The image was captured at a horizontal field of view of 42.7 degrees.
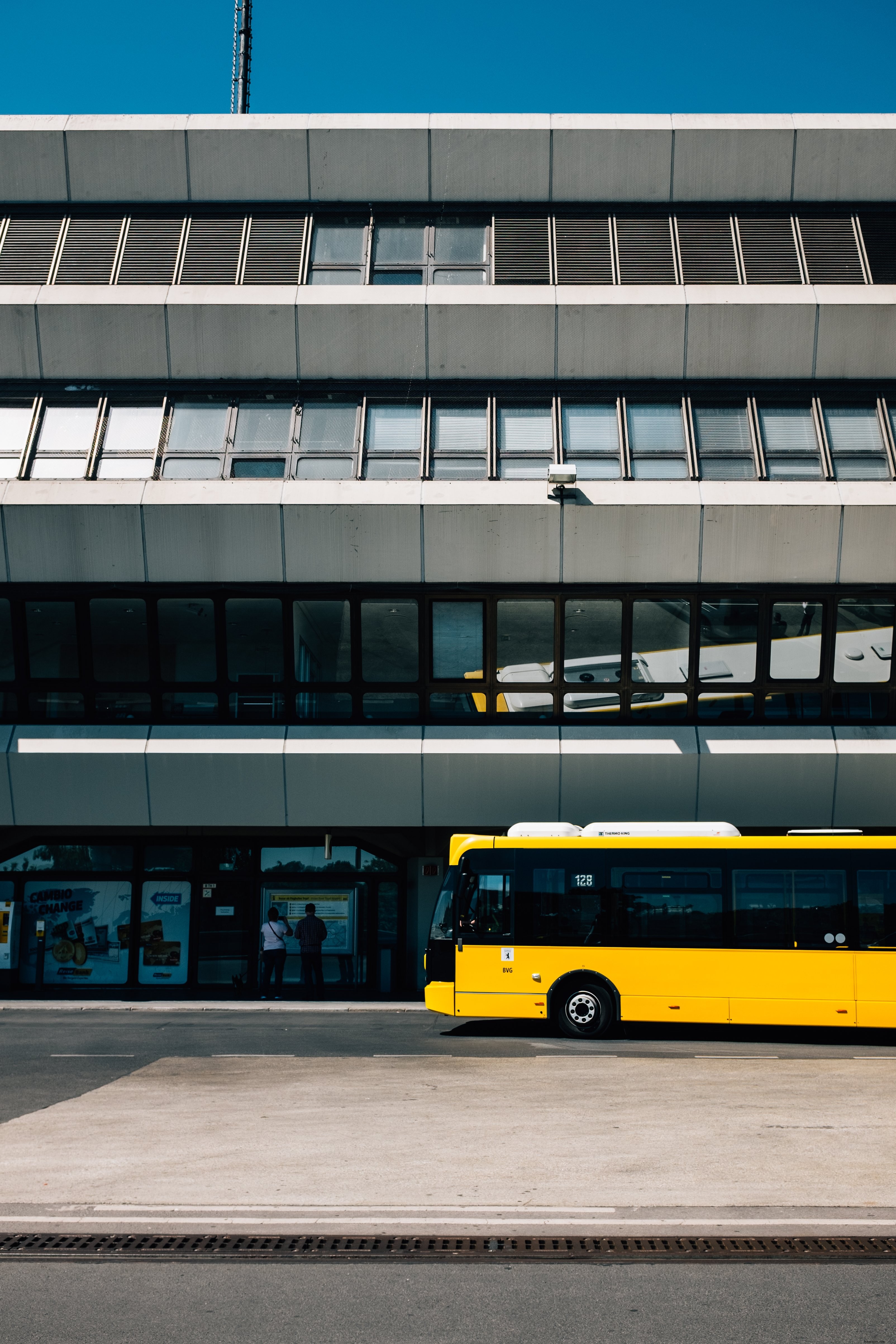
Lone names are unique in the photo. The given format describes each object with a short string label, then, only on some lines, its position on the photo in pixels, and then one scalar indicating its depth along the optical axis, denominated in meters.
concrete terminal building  19.72
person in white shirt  21.14
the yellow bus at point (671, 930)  15.11
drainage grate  6.27
